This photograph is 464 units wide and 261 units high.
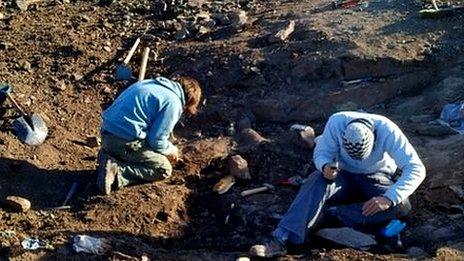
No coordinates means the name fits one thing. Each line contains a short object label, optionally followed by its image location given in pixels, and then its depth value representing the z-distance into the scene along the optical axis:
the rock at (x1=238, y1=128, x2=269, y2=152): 7.77
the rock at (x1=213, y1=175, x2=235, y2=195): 7.26
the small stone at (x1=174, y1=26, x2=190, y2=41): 9.38
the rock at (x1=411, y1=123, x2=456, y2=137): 7.61
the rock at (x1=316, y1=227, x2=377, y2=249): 6.41
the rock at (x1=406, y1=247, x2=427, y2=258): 6.28
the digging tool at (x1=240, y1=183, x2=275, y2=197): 7.20
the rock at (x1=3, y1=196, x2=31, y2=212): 6.84
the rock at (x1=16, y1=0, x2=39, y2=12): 10.15
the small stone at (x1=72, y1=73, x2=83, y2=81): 8.81
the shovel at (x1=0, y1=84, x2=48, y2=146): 7.69
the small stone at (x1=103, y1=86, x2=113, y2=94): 8.70
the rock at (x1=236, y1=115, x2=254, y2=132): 8.15
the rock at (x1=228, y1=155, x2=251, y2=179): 7.37
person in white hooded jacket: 6.27
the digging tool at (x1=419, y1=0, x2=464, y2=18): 8.95
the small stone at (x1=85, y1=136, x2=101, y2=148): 7.90
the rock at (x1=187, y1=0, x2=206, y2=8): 10.11
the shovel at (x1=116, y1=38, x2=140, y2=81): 8.80
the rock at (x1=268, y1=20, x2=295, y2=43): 8.84
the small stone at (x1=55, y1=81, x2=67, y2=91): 8.63
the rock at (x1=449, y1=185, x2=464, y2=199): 6.86
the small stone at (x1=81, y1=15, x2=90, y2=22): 9.87
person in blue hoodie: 6.92
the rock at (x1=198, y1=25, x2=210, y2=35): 9.37
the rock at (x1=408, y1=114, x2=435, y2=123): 7.86
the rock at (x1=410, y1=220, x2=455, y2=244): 6.45
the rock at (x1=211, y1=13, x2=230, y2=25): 9.55
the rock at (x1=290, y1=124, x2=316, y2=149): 7.69
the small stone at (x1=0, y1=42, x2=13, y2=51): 9.21
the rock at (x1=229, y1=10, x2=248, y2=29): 9.38
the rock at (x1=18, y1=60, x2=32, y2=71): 8.86
